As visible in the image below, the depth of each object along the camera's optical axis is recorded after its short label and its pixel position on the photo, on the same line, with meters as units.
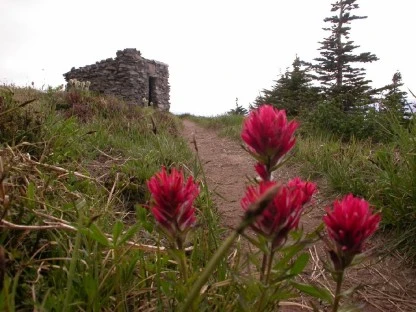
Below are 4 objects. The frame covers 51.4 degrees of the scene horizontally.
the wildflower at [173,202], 0.38
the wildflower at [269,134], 0.38
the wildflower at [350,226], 0.36
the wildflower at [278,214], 0.35
